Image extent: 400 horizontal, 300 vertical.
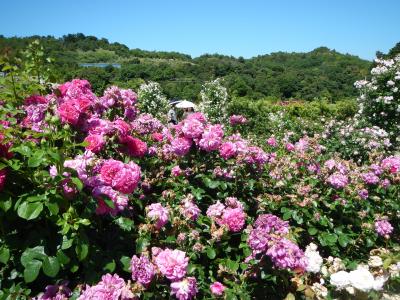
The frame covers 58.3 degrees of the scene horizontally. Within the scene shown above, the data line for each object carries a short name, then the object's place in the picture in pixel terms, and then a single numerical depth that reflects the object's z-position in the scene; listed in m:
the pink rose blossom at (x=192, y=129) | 2.49
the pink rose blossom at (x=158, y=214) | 1.77
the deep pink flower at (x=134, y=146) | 2.07
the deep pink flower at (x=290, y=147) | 4.28
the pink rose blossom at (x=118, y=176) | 1.60
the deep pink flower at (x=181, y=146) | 2.49
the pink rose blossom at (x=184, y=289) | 1.47
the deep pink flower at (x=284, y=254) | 1.67
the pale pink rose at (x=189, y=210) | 1.94
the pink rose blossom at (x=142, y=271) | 1.51
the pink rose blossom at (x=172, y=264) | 1.49
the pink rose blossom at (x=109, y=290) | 1.35
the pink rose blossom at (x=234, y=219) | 2.00
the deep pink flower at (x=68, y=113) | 1.82
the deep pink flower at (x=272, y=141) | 4.45
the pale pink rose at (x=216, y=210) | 2.08
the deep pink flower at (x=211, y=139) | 2.45
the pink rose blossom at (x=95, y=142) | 1.79
